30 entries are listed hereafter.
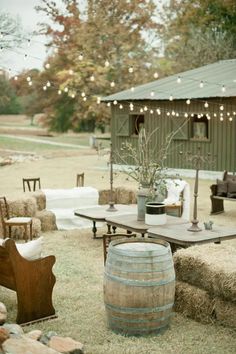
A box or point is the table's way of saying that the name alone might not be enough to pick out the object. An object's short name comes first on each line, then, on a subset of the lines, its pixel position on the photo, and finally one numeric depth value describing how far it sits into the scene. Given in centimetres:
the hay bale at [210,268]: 567
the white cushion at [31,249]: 631
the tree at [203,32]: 3216
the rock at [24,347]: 475
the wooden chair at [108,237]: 725
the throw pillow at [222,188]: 1259
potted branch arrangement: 903
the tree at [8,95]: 3698
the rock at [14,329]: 525
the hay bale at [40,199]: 1127
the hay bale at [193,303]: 603
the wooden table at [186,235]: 789
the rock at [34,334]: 527
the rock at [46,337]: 526
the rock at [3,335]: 499
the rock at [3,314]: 573
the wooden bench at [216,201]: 1269
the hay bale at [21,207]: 1052
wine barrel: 558
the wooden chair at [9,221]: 963
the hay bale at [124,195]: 1205
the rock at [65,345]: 507
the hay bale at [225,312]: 577
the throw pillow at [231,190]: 1246
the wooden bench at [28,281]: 605
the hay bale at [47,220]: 1086
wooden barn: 1873
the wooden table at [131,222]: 873
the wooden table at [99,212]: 988
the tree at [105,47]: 3142
